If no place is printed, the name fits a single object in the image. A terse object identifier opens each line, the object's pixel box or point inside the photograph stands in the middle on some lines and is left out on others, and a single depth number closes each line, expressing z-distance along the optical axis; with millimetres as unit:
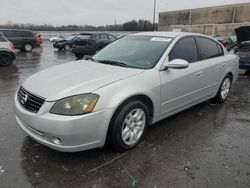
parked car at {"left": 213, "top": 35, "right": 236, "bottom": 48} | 15461
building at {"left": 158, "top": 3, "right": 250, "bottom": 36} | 47453
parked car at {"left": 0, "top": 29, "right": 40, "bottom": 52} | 16266
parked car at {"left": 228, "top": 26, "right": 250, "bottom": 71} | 8828
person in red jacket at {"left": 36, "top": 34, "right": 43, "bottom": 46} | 17500
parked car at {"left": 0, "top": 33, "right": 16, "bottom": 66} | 9929
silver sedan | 2662
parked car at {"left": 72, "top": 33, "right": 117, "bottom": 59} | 13227
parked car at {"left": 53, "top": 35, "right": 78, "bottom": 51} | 19734
